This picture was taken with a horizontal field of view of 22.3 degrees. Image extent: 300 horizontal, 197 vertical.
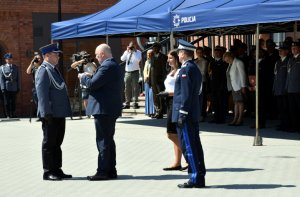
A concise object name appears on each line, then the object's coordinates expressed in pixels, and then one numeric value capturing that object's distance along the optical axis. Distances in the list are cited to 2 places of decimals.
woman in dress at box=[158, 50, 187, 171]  10.15
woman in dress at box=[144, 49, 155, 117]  19.19
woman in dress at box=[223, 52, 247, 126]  16.48
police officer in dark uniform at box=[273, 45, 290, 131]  15.32
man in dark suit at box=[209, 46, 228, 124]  17.36
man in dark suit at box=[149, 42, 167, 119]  18.88
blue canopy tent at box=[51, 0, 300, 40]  12.73
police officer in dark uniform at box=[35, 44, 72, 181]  9.86
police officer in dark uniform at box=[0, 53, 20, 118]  23.12
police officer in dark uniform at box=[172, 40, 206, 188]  8.96
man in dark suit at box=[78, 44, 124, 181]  9.69
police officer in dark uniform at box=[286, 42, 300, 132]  14.77
